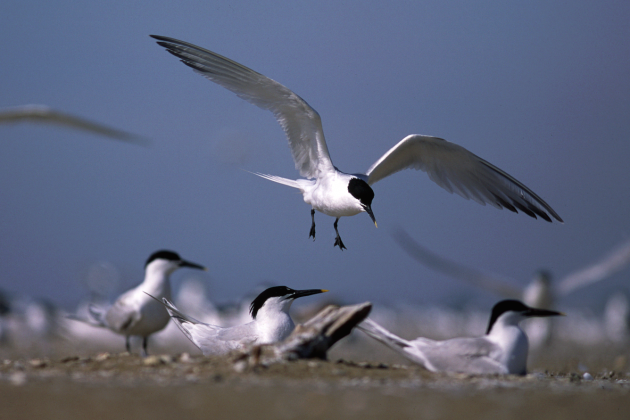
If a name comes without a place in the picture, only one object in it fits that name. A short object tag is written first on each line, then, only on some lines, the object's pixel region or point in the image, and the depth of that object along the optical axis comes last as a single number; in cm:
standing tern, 1552
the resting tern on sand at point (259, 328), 1157
